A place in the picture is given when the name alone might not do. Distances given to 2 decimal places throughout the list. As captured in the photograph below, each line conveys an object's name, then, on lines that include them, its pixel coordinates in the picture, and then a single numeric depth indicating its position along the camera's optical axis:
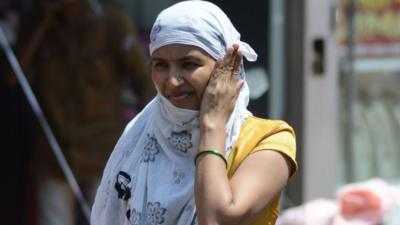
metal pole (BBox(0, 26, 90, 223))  10.46
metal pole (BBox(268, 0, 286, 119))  11.48
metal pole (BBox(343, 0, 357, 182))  13.01
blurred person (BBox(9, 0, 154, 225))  10.44
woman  4.62
